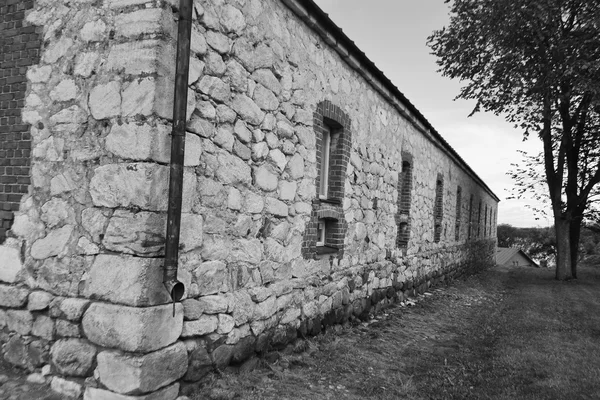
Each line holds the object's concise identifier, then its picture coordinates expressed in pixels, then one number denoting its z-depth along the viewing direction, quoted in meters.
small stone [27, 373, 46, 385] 3.26
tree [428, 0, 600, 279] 11.57
